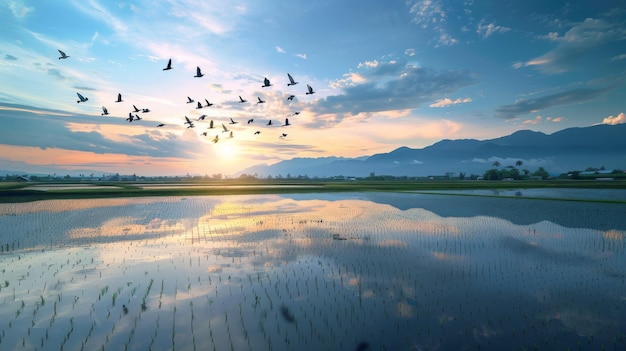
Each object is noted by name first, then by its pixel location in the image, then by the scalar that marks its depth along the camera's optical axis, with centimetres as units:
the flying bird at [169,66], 1942
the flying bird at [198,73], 2108
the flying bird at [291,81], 2094
